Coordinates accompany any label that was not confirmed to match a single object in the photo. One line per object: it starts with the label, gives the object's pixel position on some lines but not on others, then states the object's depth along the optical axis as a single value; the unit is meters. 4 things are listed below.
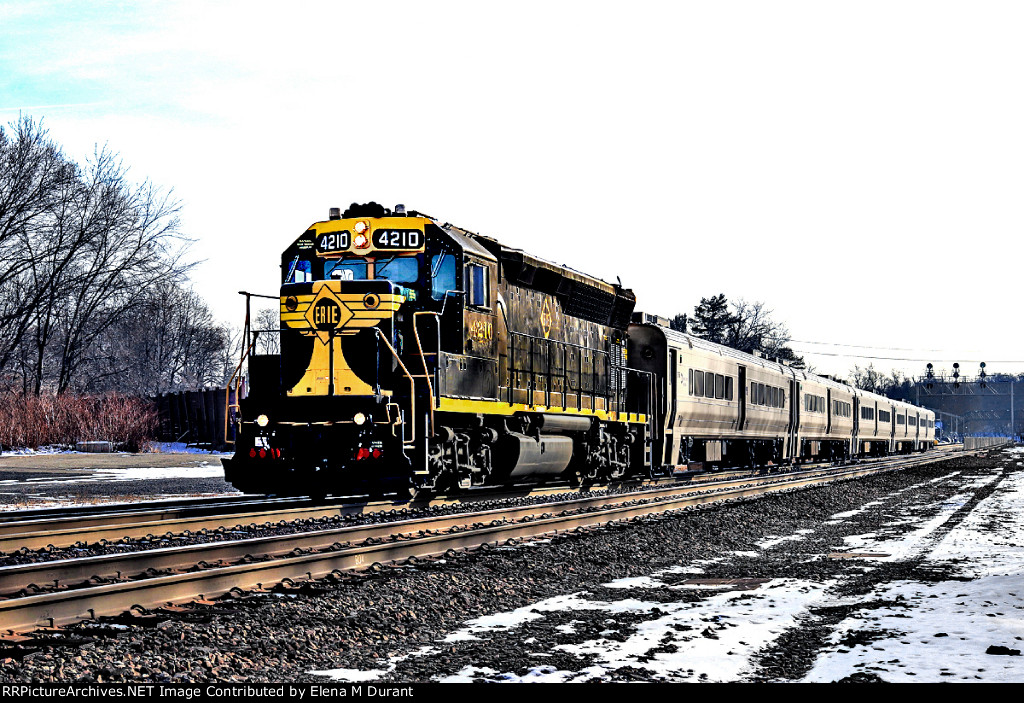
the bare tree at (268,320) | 97.23
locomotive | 13.75
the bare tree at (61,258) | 39.88
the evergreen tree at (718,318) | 102.31
